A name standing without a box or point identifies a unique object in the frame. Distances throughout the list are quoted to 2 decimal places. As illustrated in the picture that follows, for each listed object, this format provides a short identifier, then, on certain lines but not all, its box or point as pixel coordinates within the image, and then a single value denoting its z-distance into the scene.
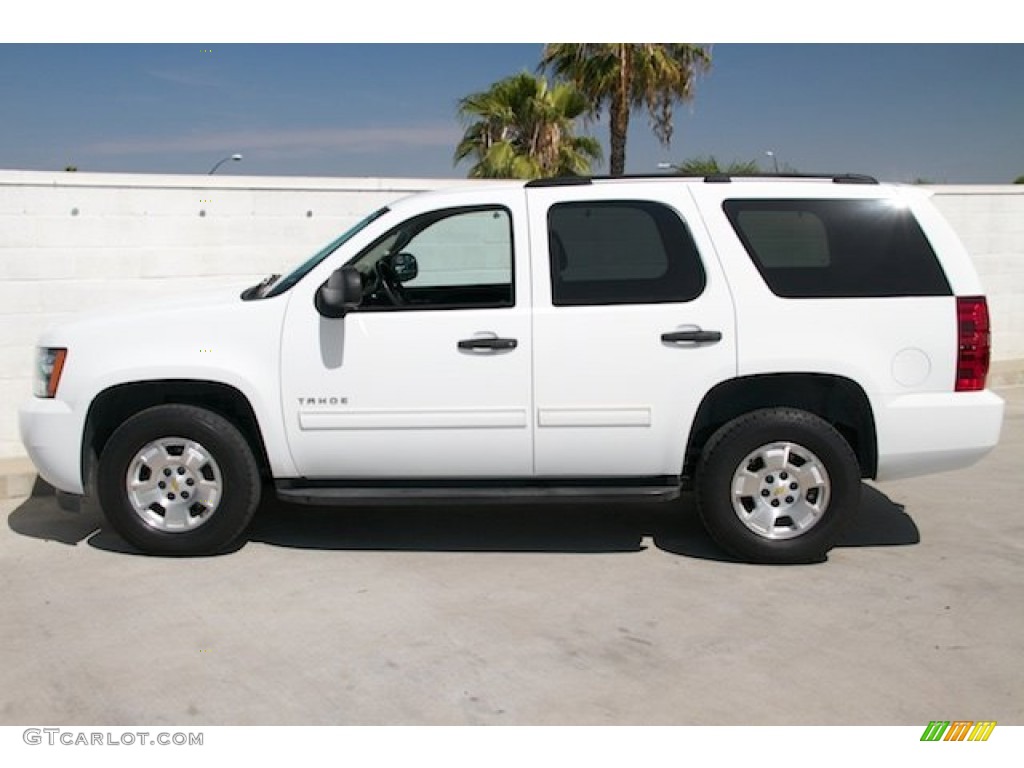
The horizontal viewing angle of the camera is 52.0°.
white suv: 5.27
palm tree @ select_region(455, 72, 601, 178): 19.89
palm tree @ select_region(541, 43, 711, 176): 19.53
